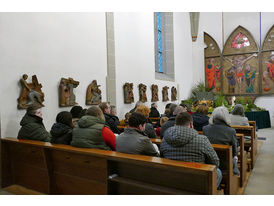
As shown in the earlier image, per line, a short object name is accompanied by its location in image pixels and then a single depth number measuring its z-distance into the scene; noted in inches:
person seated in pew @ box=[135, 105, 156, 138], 151.6
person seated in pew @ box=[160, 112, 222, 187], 92.3
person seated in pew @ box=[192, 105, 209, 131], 172.5
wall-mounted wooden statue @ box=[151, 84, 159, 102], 361.4
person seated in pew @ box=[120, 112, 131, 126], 220.9
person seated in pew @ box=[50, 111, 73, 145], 127.4
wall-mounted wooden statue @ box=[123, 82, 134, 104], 293.4
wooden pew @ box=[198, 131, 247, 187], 149.0
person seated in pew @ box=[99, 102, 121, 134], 174.7
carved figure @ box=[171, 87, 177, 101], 436.6
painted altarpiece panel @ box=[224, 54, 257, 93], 516.7
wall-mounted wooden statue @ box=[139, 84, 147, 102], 327.3
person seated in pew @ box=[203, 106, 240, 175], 132.8
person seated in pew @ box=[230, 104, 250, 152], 204.4
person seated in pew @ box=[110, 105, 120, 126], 219.2
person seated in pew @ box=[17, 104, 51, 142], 143.4
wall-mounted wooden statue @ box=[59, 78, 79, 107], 200.7
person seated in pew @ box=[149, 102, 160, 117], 301.6
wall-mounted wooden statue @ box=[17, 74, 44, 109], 167.1
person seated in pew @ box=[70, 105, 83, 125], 175.6
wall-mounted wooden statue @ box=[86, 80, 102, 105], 231.9
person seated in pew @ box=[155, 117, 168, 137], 168.9
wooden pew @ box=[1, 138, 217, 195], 86.0
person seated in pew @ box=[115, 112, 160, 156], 100.9
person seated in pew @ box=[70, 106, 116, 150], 116.5
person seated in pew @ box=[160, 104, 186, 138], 146.8
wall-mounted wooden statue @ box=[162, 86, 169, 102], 399.5
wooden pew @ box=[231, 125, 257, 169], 185.7
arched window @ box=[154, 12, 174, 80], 445.7
